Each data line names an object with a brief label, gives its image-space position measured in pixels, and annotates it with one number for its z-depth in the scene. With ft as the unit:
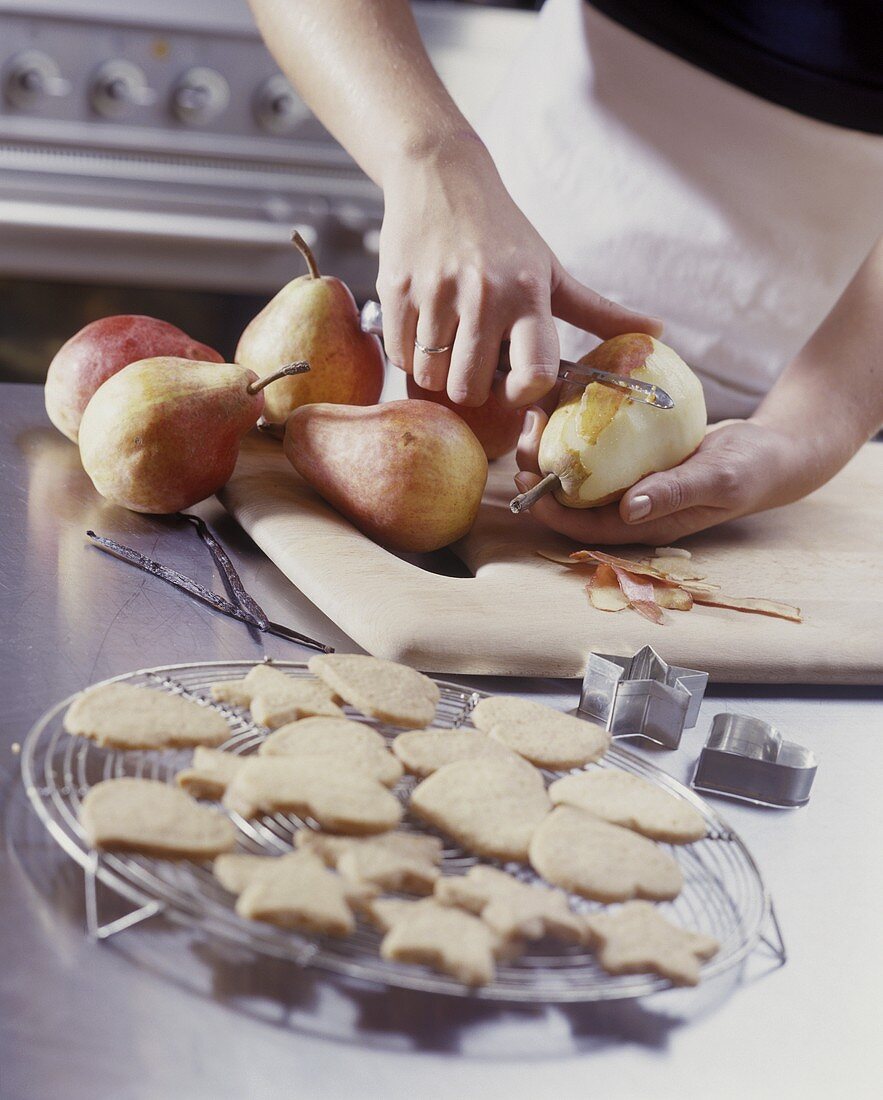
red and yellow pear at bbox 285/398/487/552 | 3.16
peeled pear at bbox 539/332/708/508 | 3.27
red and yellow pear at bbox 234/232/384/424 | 3.71
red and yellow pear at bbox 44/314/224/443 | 3.54
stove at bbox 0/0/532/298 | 6.70
